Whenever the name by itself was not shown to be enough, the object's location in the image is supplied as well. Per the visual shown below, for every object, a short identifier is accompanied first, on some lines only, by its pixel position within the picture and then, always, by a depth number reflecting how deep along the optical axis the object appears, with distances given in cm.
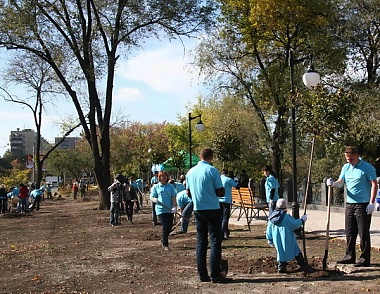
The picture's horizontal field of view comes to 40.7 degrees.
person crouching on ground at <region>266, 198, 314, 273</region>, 750
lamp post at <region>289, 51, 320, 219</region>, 946
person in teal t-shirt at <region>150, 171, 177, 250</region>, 1052
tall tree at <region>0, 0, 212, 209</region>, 2352
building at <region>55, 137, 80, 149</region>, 14718
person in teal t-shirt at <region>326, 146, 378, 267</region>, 755
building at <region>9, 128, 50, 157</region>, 14320
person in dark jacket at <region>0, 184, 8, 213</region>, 2620
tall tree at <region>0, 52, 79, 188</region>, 3556
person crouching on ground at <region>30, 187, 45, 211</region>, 2747
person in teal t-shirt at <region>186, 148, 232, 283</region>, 722
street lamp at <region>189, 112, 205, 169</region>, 2422
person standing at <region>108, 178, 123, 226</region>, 1616
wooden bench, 1445
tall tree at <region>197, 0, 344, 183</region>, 2195
